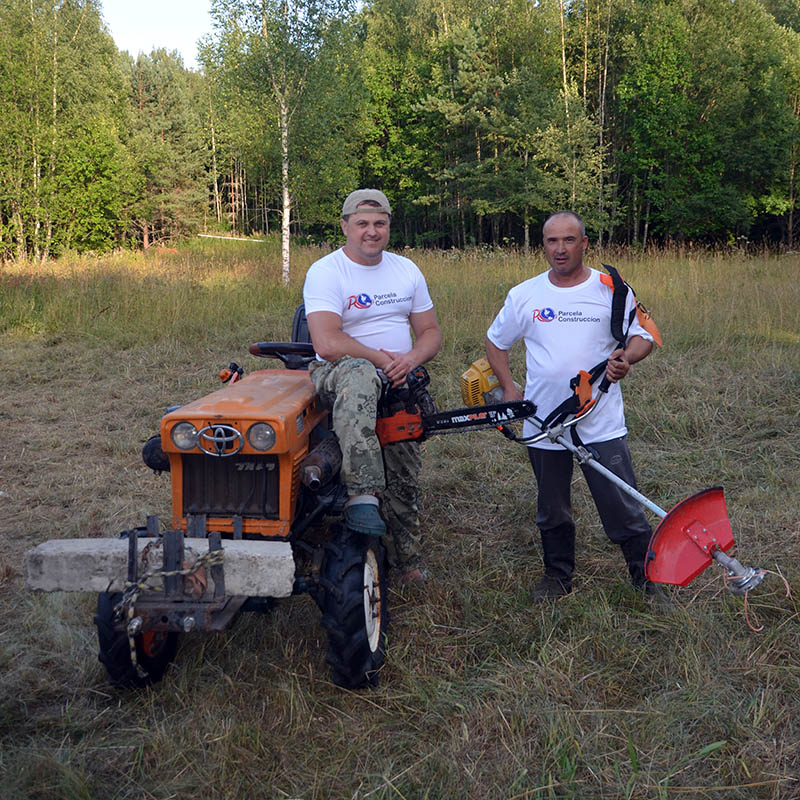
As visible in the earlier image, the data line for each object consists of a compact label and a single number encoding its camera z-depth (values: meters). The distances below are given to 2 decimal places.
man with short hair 3.37
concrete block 2.52
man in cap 2.93
